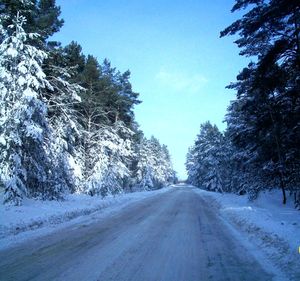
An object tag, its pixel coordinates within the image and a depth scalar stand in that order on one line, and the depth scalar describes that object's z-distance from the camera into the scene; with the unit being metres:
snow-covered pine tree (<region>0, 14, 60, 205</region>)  16.62
